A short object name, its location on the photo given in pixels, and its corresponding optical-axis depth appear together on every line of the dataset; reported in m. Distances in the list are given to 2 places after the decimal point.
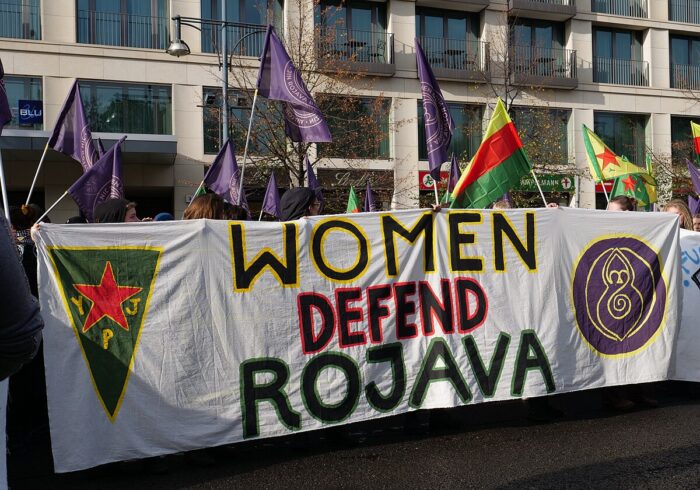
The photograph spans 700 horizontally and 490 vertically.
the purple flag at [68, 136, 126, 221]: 6.34
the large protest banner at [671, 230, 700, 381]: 5.86
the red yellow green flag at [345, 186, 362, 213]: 12.39
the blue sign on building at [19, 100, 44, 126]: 20.11
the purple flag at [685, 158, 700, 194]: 10.09
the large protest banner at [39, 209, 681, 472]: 4.13
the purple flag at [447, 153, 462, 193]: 11.29
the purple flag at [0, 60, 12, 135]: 5.78
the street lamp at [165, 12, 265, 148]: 15.73
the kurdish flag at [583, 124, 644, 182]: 10.16
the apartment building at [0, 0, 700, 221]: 20.72
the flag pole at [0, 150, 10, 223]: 5.07
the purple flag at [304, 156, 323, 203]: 11.62
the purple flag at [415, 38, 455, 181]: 6.47
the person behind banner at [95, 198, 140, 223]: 5.14
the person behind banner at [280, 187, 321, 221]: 5.05
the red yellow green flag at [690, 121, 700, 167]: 10.47
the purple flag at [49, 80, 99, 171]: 7.20
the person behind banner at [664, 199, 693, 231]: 6.64
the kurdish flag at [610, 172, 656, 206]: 11.15
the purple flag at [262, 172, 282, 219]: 10.33
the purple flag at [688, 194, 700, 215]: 10.08
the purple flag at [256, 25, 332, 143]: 6.84
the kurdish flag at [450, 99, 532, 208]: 5.79
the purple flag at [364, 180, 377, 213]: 12.25
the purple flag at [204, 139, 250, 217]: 8.38
